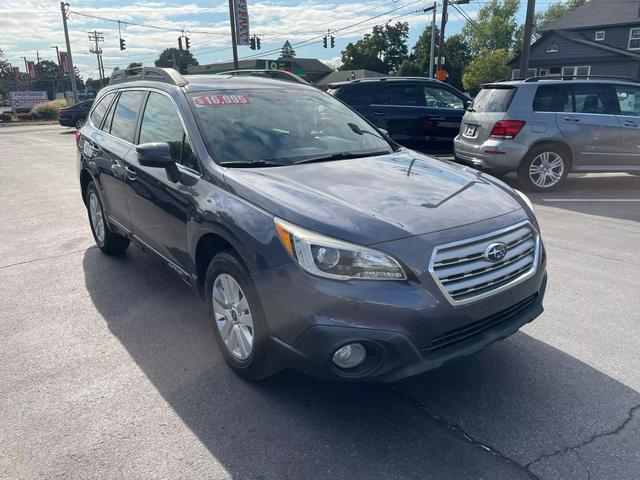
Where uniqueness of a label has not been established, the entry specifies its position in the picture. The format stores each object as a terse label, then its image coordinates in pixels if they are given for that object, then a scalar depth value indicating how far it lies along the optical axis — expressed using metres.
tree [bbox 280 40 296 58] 104.19
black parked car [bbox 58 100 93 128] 24.55
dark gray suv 2.41
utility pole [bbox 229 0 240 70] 23.95
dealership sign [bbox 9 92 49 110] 48.34
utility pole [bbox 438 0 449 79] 30.17
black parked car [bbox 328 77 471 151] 10.46
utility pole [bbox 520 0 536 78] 15.04
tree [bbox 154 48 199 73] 98.34
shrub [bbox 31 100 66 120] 41.94
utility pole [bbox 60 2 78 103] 41.22
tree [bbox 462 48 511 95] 53.34
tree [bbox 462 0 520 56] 70.00
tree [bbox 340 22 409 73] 80.62
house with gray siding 36.72
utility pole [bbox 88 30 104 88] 67.88
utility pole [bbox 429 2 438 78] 35.52
